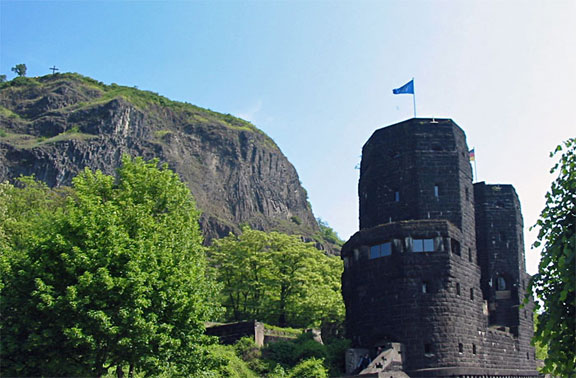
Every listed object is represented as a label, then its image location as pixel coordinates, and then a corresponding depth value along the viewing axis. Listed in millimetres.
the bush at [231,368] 27859
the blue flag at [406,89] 44762
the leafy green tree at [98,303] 22859
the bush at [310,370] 36188
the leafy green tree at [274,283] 49781
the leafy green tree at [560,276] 14750
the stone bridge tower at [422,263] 37625
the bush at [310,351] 38250
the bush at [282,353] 38094
